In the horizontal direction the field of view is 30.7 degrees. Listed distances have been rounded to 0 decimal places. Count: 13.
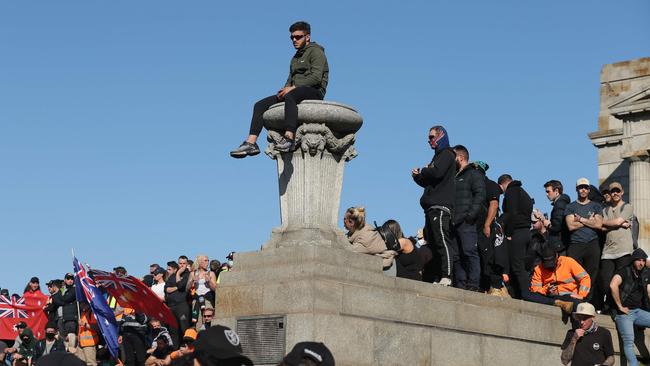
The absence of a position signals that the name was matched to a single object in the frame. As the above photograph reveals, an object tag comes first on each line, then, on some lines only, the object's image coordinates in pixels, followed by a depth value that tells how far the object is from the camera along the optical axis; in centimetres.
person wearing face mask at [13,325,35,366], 2084
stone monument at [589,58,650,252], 3262
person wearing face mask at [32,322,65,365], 2021
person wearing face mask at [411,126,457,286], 1439
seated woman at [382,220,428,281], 1471
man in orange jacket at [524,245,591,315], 1543
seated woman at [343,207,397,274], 1388
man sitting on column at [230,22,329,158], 1273
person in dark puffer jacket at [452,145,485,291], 1468
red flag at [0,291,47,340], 2345
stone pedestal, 1281
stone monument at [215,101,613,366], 1191
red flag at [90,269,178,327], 1753
